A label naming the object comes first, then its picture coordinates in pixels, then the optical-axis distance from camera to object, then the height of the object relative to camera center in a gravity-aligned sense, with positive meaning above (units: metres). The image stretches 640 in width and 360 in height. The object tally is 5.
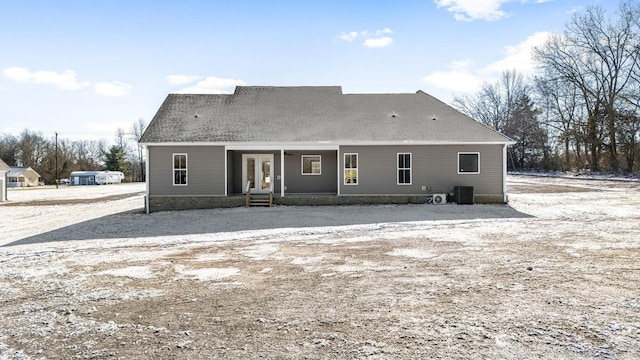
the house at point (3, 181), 26.44 -0.31
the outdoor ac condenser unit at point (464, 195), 17.36 -0.91
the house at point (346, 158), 17.73 +0.69
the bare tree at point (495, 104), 56.16 +9.81
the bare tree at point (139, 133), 75.73 +7.87
